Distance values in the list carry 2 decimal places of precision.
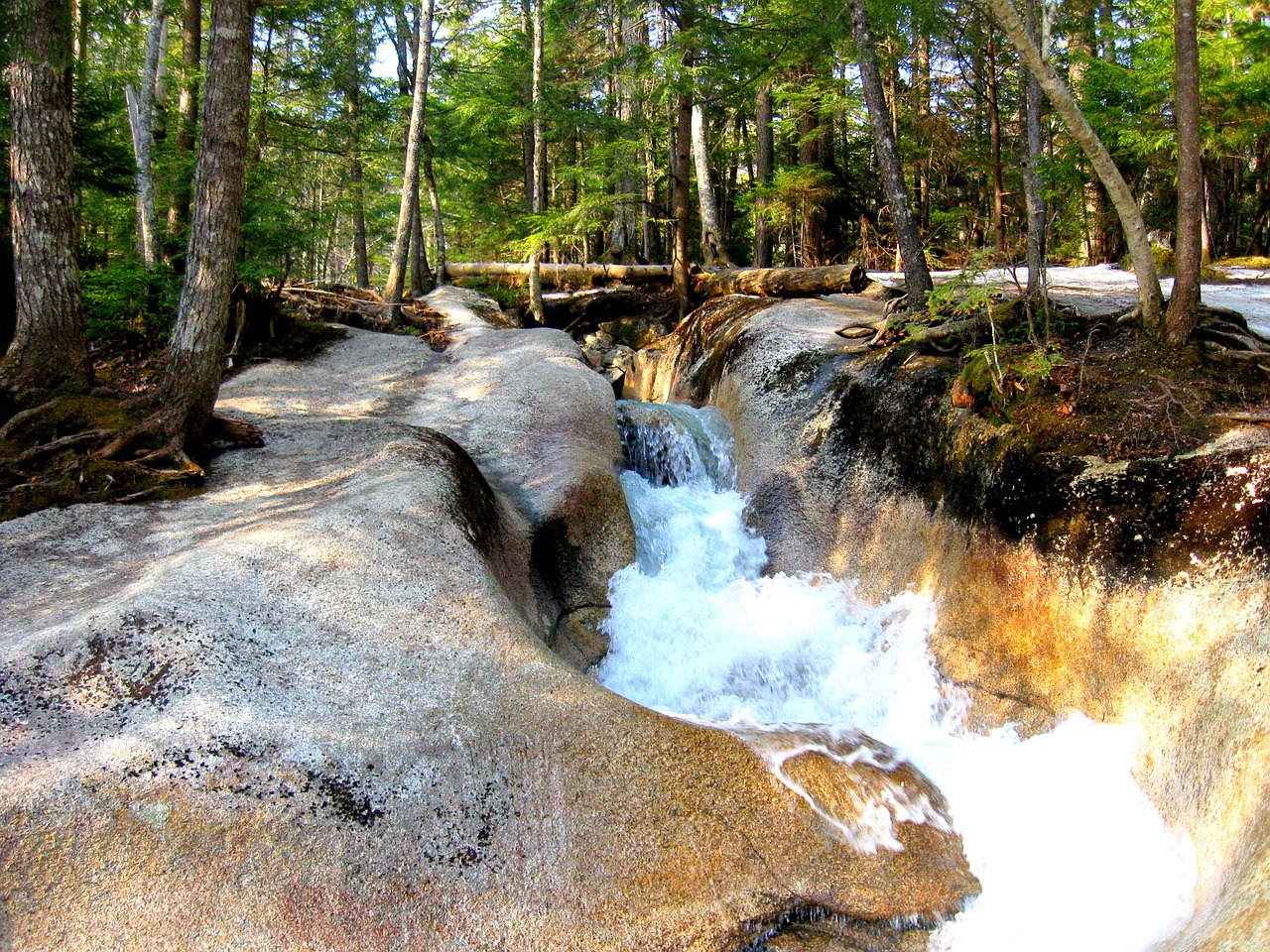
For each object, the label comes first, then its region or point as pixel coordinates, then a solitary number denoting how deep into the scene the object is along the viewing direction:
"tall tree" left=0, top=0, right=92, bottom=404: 7.16
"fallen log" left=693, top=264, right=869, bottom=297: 14.73
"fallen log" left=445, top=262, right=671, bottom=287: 20.03
